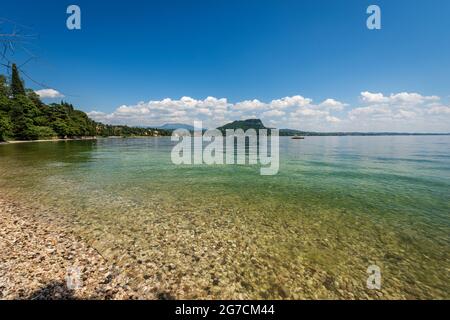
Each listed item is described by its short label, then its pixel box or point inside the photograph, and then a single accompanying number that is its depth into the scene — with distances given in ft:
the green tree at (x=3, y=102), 218.13
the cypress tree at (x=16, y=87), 260.83
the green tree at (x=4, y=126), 197.47
